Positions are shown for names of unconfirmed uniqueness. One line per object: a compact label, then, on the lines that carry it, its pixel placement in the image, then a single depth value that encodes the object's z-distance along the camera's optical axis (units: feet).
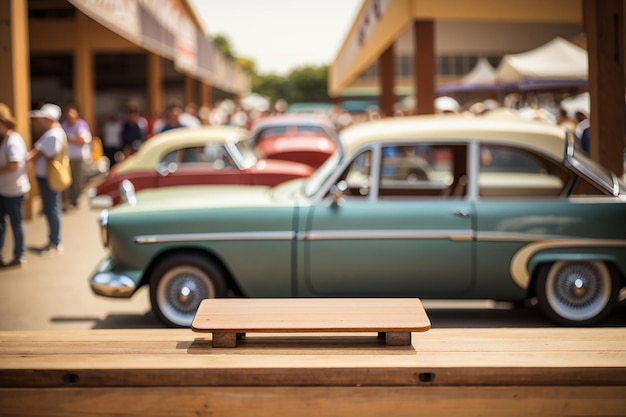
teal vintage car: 21.81
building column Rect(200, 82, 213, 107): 142.31
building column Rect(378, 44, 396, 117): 73.97
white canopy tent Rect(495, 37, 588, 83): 61.52
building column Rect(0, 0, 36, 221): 41.14
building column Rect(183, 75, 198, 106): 123.03
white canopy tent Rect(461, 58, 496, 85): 88.79
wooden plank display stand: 12.92
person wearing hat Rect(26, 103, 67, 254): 34.27
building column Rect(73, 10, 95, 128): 72.91
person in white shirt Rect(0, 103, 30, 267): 31.32
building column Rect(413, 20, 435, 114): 43.57
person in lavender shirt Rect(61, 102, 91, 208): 46.80
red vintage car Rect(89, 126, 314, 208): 37.11
